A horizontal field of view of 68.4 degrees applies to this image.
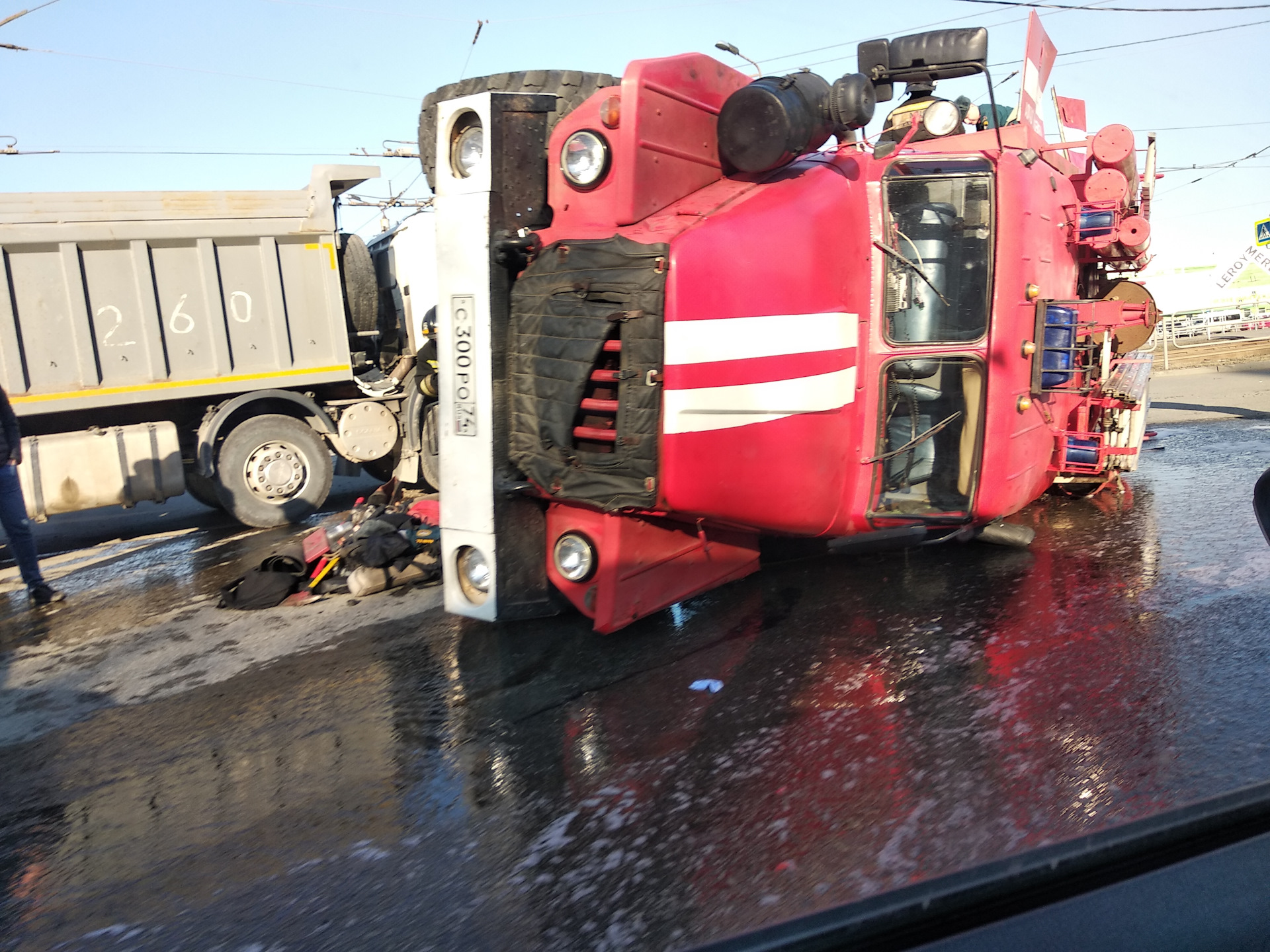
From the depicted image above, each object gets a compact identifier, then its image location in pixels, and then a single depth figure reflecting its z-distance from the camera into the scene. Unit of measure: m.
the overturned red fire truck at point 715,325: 4.03
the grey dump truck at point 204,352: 8.56
